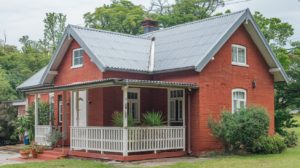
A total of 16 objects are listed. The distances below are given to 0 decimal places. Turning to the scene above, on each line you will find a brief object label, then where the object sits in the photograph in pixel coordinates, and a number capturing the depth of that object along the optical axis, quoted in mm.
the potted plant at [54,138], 22594
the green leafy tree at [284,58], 33406
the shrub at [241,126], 19609
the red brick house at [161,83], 19234
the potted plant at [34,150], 21438
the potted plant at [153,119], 19219
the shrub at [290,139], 24650
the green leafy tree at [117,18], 44812
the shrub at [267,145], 20578
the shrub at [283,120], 28512
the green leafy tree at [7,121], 31109
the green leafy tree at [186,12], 44594
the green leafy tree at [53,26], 62344
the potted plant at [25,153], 21370
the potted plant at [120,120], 18998
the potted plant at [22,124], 25984
